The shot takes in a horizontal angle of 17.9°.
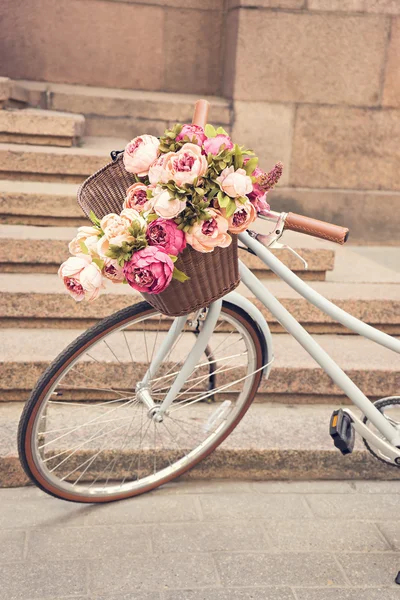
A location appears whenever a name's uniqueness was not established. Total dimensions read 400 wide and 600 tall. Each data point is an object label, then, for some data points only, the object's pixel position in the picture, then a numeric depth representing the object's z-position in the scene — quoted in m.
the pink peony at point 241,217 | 2.54
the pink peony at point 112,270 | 2.51
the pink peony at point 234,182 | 2.50
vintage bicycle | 2.89
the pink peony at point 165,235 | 2.51
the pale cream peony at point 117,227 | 2.48
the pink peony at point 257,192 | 2.57
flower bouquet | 2.48
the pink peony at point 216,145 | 2.52
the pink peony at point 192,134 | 2.54
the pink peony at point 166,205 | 2.48
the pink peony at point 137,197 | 2.56
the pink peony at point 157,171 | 2.52
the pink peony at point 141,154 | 2.55
